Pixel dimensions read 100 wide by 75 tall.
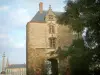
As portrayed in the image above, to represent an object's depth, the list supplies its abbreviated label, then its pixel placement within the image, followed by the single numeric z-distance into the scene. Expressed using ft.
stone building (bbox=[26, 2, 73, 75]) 124.67
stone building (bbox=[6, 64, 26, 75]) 273.33
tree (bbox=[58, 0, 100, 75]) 53.36
